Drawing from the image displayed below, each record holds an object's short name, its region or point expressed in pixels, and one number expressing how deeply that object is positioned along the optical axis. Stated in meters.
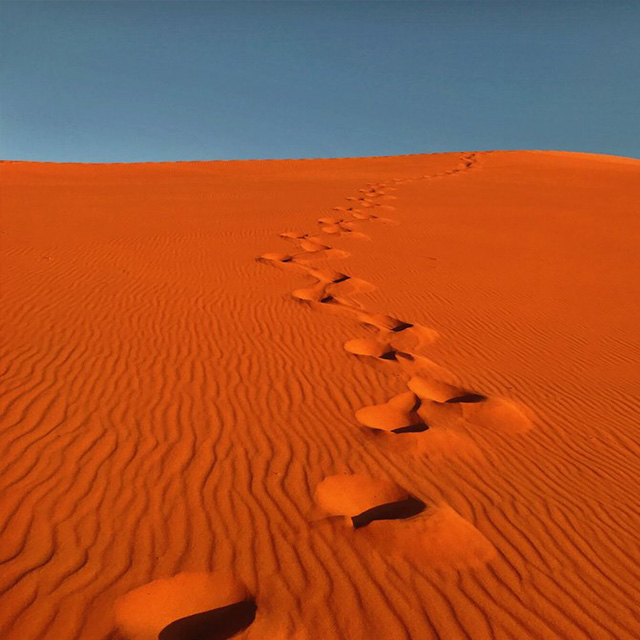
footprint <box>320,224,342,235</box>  13.57
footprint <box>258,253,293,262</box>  10.65
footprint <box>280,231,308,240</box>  12.69
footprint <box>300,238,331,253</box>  11.60
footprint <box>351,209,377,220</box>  15.68
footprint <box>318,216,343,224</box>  14.91
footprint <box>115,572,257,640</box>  2.49
